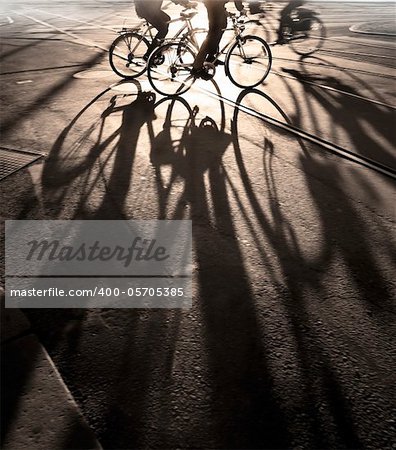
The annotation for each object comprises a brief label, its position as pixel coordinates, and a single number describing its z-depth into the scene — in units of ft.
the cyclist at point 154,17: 28.02
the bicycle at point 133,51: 25.63
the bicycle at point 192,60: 25.06
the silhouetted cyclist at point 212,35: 23.97
